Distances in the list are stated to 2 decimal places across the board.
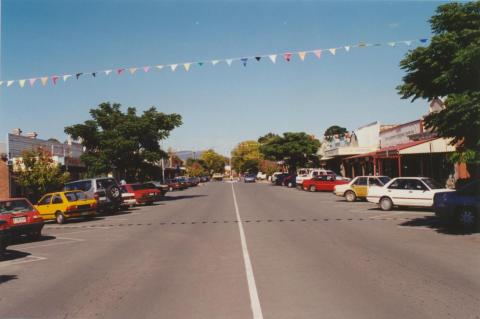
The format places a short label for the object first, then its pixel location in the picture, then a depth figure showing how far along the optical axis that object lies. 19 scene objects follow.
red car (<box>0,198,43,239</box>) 14.30
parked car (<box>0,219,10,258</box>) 10.91
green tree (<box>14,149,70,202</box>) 26.06
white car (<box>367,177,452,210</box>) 19.17
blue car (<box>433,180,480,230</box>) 13.85
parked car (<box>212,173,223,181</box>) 123.24
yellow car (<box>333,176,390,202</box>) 26.08
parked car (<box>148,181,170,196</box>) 39.10
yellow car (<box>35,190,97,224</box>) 20.19
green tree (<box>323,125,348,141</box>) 130.00
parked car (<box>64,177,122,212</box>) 23.69
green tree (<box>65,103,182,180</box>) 32.84
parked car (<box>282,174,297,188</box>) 52.39
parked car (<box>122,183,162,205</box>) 28.77
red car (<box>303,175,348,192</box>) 39.31
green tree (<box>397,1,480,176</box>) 12.09
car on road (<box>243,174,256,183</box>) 79.56
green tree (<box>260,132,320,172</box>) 61.66
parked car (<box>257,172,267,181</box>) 91.94
